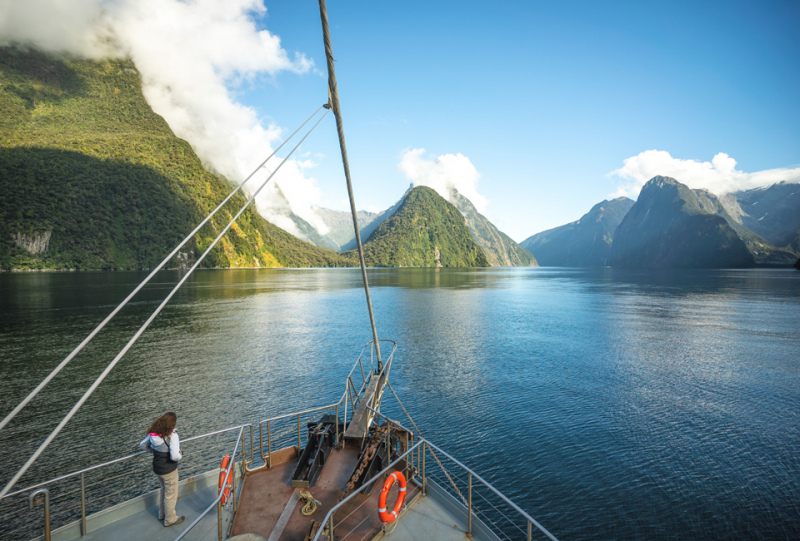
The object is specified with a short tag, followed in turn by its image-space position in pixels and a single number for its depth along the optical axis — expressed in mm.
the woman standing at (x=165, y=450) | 7984
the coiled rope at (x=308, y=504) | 8906
